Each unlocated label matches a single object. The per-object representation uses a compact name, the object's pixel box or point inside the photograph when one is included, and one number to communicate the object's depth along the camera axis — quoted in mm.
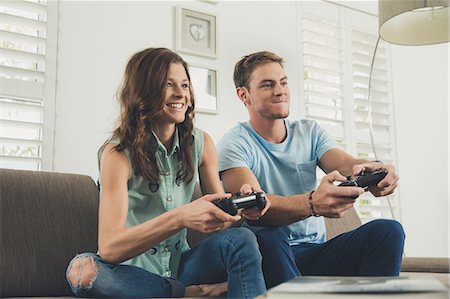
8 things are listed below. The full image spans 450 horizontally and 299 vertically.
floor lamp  2514
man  1571
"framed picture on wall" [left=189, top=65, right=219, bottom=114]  2963
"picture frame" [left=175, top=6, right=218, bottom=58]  2941
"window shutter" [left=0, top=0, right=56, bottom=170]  2392
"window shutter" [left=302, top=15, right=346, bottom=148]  3512
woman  1362
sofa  1541
